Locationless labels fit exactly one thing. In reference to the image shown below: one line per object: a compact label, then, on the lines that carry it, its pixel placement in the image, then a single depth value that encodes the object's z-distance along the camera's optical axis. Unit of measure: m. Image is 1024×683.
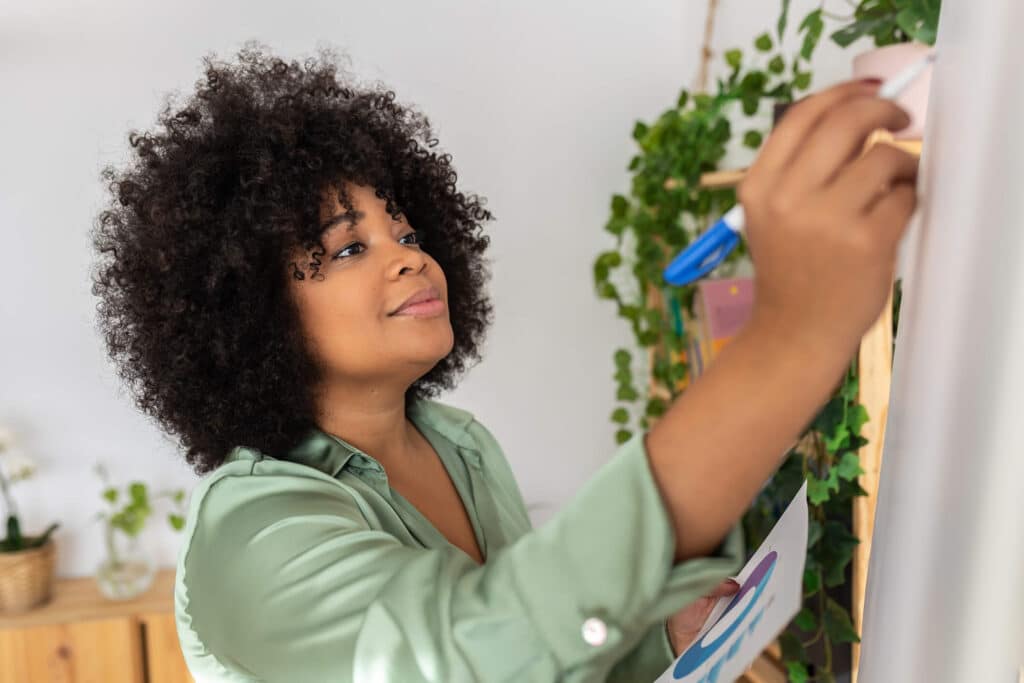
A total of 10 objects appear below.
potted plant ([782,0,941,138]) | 1.03
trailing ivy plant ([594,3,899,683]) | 1.36
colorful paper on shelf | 1.71
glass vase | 1.94
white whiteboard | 0.38
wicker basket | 1.86
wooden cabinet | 1.81
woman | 0.32
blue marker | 0.34
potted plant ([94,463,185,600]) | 1.94
